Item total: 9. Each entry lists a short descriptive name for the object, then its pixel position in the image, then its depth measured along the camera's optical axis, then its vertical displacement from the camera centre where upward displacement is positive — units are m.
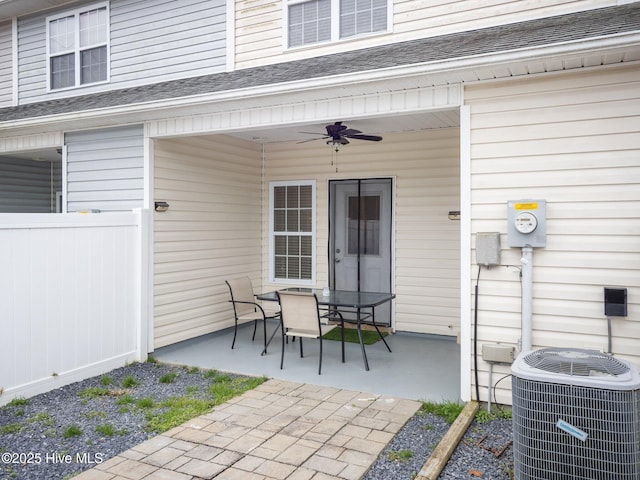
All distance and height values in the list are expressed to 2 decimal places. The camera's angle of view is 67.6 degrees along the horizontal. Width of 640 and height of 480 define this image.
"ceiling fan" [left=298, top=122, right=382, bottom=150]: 5.47 +1.27
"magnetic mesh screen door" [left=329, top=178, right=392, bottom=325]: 6.88 +0.09
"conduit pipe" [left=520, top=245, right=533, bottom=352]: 3.67 -0.42
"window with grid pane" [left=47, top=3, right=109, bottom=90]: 6.77 +2.82
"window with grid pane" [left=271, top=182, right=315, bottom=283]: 7.46 +0.17
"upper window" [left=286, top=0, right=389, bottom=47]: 5.31 +2.56
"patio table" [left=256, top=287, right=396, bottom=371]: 5.14 -0.66
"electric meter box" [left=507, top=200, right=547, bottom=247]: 3.66 +0.16
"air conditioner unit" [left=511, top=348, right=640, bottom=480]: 2.30 -0.88
